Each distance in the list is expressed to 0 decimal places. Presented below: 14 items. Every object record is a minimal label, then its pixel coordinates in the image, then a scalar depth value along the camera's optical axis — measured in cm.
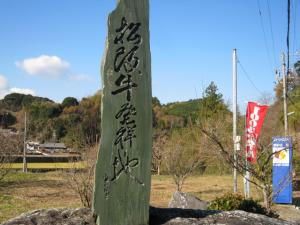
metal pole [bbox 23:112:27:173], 2371
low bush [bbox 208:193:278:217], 855
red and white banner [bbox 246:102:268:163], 1227
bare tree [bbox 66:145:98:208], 994
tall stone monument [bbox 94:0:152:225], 493
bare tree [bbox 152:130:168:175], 2306
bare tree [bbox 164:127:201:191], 1633
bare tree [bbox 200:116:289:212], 892
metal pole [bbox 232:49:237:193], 1411
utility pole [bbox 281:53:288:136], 2164
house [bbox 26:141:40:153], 3669
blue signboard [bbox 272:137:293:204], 1321
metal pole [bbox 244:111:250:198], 1246
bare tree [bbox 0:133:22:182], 1614
